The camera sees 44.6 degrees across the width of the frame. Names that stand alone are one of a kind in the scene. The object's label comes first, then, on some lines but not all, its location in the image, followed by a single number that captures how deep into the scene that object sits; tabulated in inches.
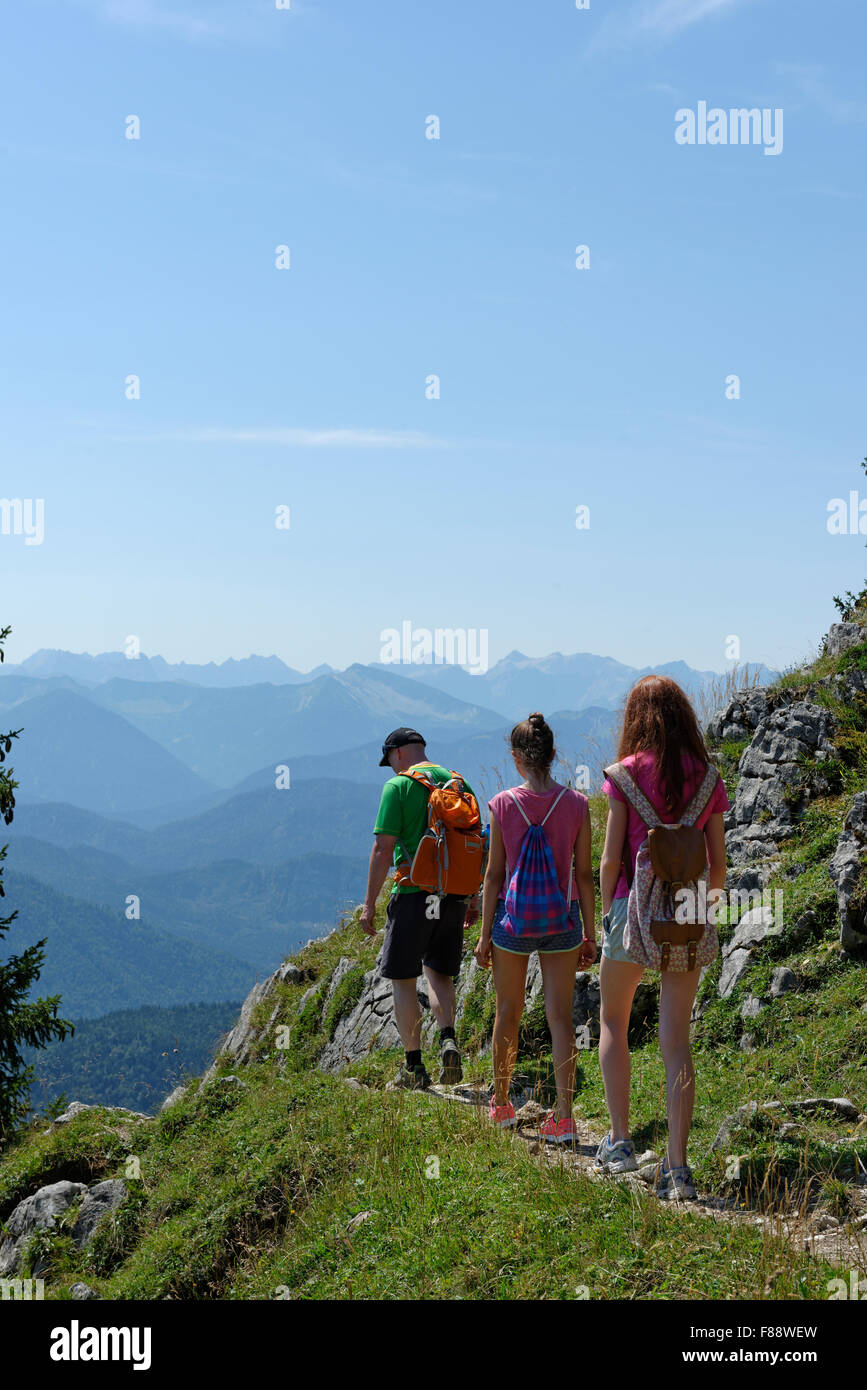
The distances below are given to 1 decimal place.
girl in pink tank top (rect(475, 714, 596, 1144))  285.1
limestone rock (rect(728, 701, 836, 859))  439.5
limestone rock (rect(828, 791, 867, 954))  335.9
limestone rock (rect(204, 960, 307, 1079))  636.1
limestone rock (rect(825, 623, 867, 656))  528.6
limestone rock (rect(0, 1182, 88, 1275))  388.2
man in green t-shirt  337.7
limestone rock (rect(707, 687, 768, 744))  537.4
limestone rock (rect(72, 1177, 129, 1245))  373.4
